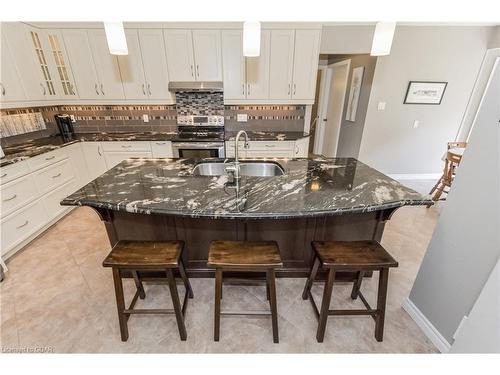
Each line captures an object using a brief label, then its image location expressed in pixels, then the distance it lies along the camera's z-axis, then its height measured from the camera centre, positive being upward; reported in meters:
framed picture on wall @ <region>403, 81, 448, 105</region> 3.70 +0.19
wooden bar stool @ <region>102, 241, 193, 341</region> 1.31 -0.85
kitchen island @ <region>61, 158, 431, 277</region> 1.32 -0.55
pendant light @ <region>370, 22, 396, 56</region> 1.49 +0.42
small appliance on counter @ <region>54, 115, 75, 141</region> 3.44 -0.31
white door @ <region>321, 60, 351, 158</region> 4.50 -0.01
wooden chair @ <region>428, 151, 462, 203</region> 2.98 -0.89
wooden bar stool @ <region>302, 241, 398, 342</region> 1.33 -0.86
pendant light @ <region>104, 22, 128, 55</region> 1.40 +0.39
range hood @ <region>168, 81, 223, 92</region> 3.26 +0.24
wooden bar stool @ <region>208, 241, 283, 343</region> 1.28 -0.83
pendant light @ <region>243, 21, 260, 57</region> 1.47 +0.42
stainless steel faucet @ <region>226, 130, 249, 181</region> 1.71 -0.47
